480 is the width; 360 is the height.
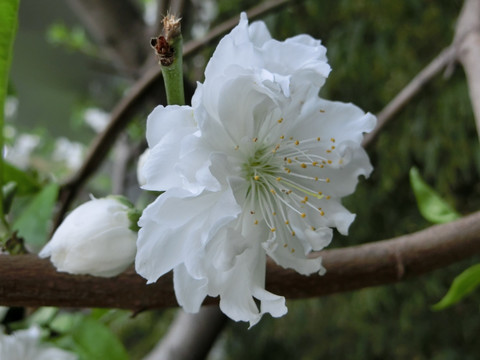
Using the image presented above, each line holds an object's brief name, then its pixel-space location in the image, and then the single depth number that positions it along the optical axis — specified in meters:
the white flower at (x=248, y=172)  0.13
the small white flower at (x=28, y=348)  0.17
